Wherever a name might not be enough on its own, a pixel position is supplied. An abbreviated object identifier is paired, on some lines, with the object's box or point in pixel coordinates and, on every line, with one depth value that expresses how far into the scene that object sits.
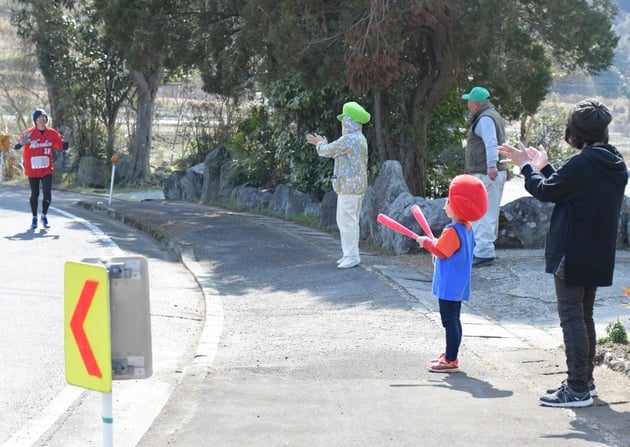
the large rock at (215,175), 24.16
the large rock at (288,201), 18.98
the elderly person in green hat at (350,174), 11.85
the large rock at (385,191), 14.16
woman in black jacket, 6.47
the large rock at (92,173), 35.53
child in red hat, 7.43
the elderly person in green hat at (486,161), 11.37
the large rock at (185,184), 25.80
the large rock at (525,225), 12.88
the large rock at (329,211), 16.77
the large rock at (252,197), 20.97
